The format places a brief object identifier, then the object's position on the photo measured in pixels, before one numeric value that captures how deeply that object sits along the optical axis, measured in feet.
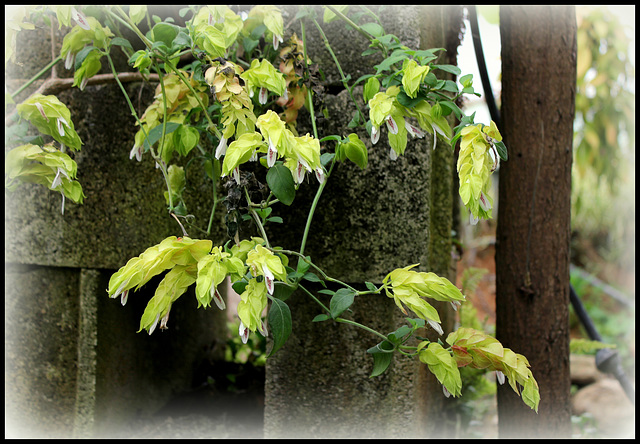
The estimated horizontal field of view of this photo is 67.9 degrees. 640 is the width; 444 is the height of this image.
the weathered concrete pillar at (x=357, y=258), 4.20
